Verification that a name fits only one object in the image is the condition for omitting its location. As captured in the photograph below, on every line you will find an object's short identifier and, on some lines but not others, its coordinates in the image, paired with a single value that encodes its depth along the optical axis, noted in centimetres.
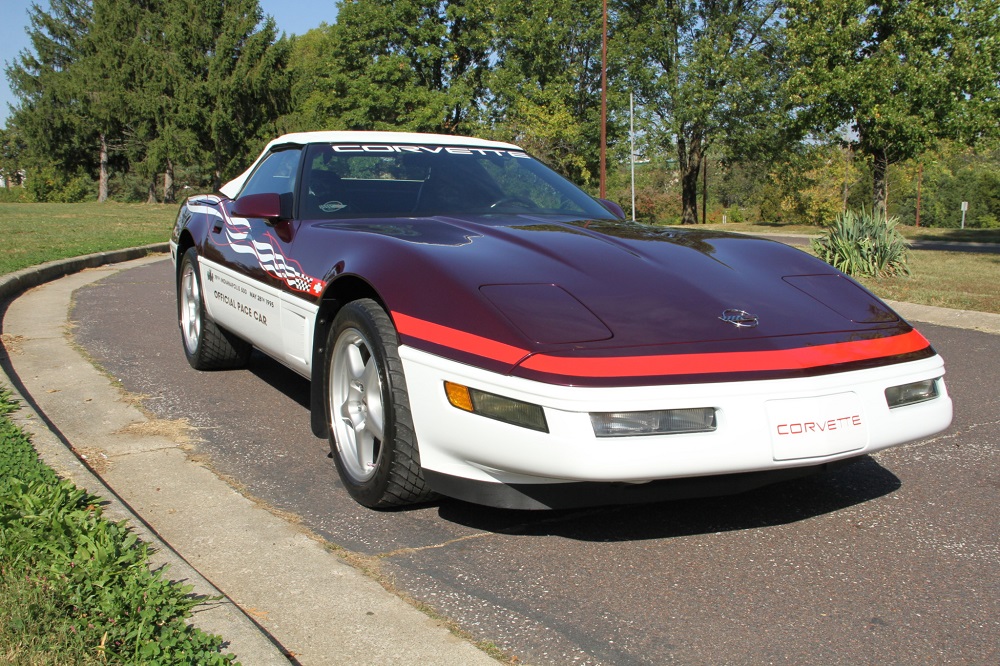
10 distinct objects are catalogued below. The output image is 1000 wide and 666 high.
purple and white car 266
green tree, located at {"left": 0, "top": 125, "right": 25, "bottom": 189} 5936
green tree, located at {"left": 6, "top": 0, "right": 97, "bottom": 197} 4709
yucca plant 1128
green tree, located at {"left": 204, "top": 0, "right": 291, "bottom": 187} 4056
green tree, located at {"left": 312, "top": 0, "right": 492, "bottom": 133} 4853
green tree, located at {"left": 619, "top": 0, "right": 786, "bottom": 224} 4038
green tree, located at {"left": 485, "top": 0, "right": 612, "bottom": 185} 4423
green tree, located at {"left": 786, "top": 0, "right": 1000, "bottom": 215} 2458
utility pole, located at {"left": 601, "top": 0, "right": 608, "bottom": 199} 3124
